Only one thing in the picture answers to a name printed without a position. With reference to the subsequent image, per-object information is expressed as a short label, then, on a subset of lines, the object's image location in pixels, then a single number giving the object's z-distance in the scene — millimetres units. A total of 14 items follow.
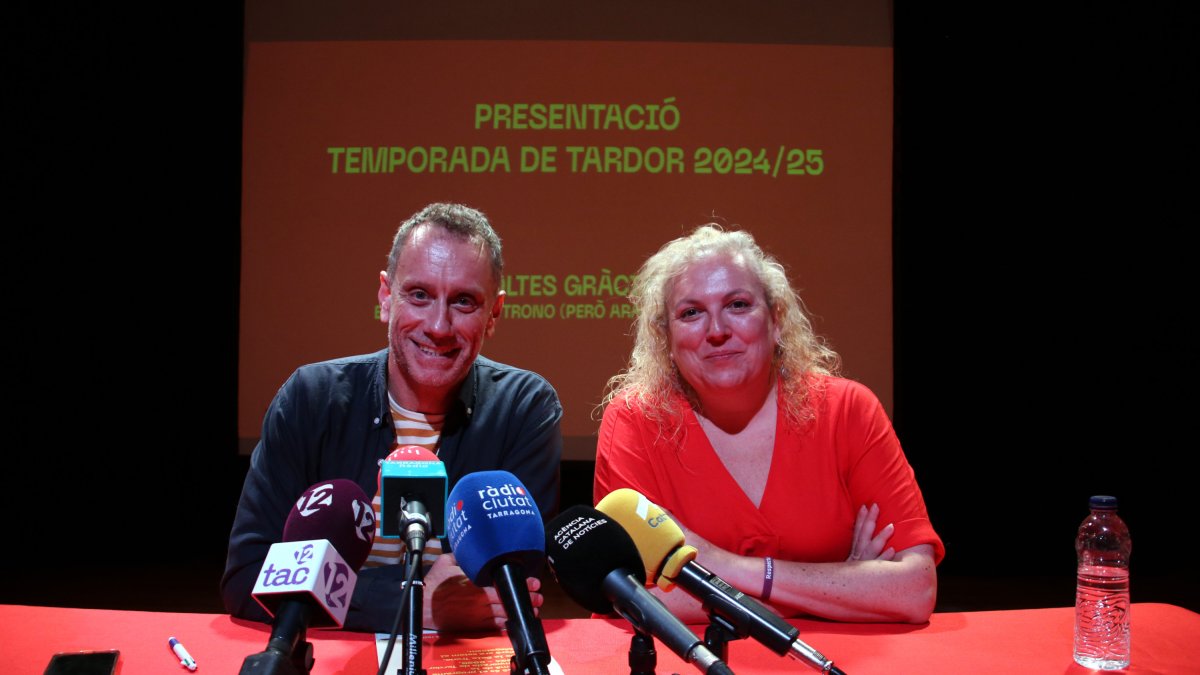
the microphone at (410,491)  1271
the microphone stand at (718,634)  1142
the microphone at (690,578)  1094
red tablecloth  1545
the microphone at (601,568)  1089
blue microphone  1084
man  2156
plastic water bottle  1594
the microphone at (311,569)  1199
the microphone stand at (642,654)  1135
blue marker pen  1504
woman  2195
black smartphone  1412
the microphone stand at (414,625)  1032
